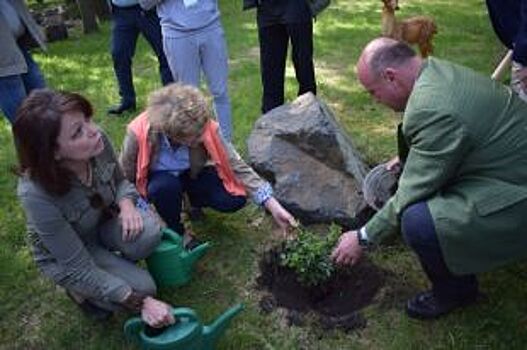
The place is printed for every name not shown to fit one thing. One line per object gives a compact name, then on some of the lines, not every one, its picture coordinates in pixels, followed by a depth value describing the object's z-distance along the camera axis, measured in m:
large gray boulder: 3.89
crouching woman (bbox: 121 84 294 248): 3.29
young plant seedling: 3.25
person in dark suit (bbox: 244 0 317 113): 4.44
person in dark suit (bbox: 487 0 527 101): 3.26
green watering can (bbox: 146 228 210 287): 3.33
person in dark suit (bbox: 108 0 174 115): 5.43
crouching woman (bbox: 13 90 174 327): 2.71
